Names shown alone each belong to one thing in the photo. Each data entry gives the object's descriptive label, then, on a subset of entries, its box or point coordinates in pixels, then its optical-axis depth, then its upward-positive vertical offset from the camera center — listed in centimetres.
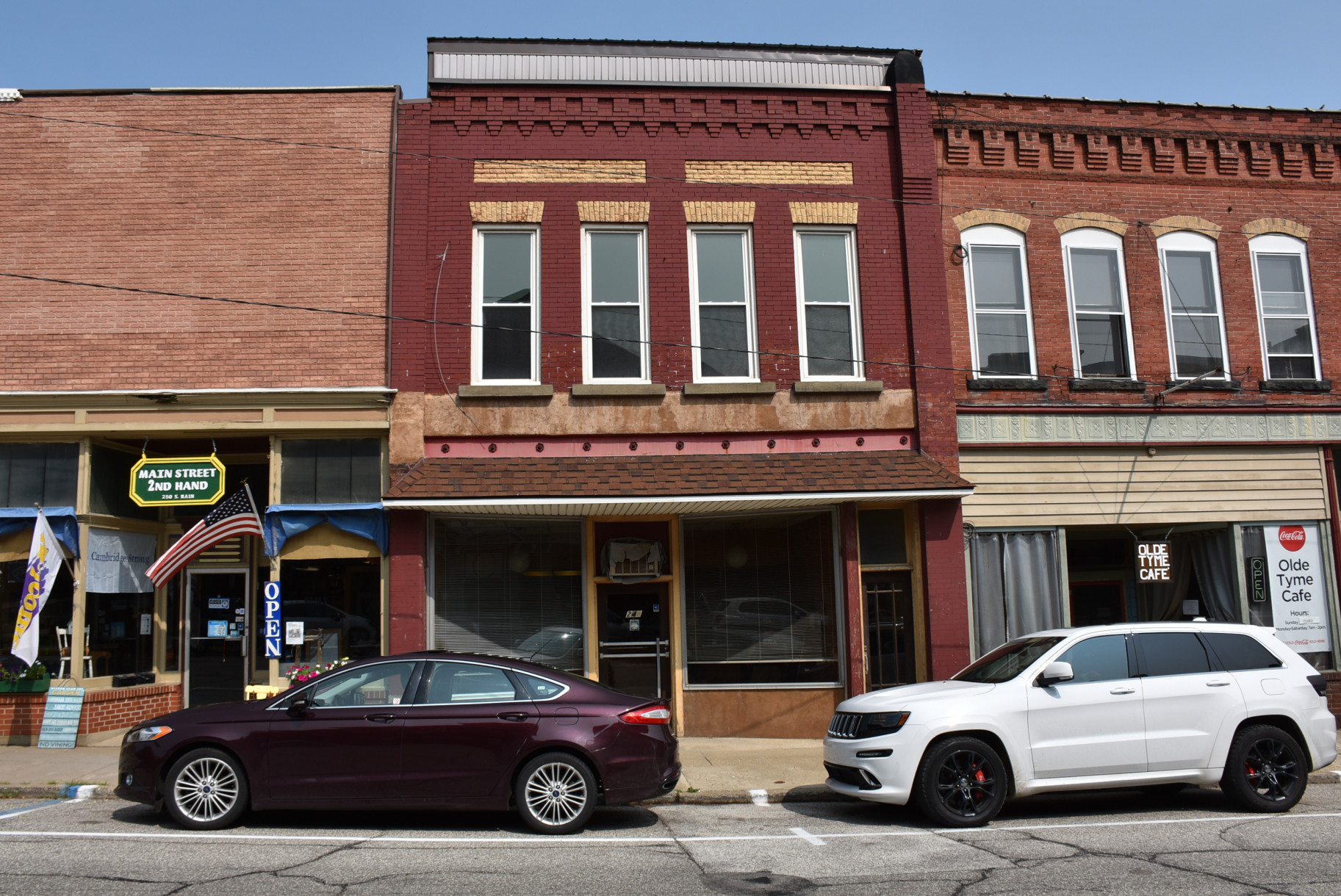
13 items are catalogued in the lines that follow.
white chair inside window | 1235 -24
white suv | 842 -110
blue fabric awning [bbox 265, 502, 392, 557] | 1236 +113
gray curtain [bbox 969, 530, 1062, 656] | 1320 +12
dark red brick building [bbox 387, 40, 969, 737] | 1274 +286
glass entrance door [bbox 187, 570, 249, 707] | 1374 -25
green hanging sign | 1262 +168
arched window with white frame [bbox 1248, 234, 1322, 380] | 1436 +392
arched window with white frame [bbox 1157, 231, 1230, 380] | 1412 +391
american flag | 1206 +102
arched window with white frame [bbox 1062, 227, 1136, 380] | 1395 +392
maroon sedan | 802 -114
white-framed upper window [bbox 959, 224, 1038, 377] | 1370 +390
